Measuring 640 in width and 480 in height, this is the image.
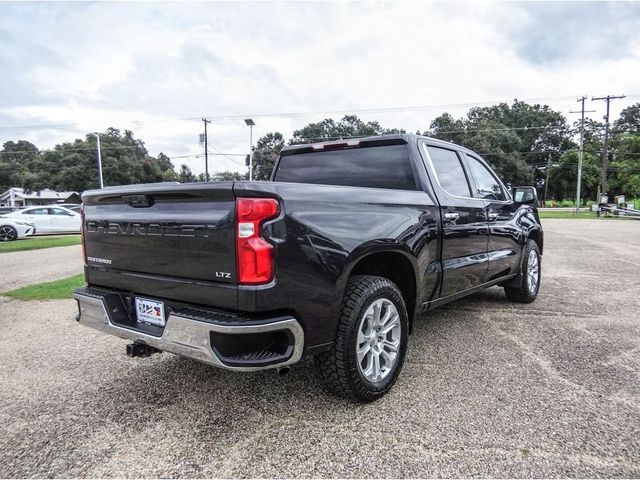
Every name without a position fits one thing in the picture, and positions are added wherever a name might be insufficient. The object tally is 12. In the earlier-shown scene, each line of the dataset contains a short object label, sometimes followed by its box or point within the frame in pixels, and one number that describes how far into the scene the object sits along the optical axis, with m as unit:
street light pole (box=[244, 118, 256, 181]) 29.89
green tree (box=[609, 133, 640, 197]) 45.91
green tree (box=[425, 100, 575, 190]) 57.38
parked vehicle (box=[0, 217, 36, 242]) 15.92
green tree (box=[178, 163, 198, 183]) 73.20
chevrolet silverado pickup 2.14
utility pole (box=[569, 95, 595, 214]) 41.56
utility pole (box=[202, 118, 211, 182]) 42.02
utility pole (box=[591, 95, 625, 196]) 37.91
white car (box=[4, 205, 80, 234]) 17.92
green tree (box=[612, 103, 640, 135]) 71.50
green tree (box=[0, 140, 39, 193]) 65.33
